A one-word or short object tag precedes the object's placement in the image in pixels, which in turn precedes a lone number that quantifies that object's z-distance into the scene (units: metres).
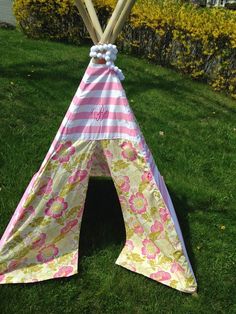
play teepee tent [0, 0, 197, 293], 2.16
